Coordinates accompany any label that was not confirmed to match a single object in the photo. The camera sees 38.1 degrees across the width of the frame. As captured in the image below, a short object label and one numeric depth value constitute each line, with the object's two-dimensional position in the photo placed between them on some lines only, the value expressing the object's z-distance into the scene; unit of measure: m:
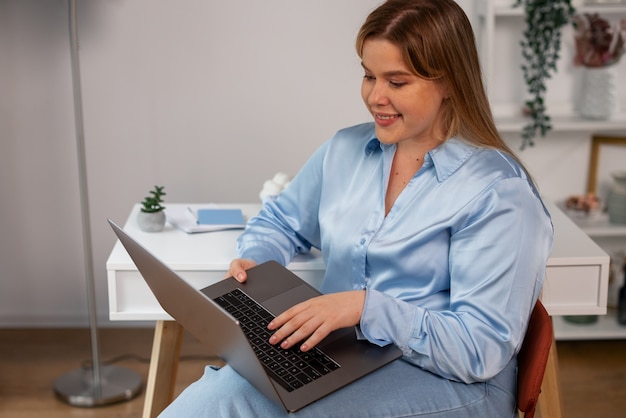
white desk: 1.91
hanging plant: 2.78
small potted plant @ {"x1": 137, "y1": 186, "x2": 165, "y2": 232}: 2.11
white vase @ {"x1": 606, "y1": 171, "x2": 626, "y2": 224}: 2.96
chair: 1.47
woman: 1.48
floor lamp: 2.57
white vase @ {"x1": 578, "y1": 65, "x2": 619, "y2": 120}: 2.87
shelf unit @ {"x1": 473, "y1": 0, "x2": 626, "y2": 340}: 2.78
